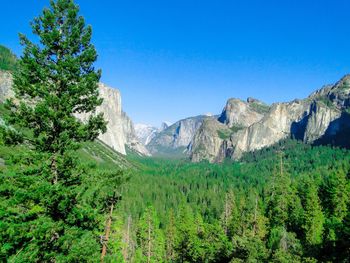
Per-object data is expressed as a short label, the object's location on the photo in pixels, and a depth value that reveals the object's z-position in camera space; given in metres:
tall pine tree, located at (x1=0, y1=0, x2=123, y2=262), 13.81
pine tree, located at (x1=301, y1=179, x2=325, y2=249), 51.28
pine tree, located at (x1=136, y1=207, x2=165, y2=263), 58.16
